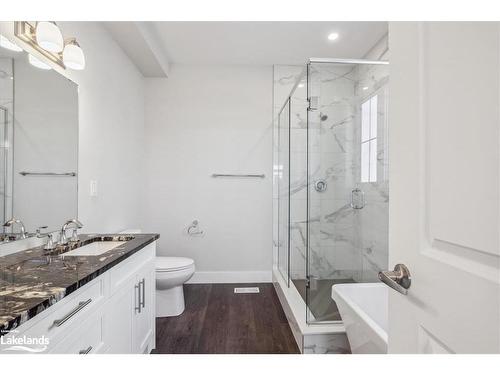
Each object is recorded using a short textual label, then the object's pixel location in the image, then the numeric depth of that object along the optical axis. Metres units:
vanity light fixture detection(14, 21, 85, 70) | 1.36
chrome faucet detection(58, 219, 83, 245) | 1.49
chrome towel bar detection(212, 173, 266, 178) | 3.07
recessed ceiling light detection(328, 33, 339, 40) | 2.50
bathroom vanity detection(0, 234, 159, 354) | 0.73
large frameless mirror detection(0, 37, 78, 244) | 1.25
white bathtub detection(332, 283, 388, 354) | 1.14
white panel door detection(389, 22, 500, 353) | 0.45
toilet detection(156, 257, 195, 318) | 2.16
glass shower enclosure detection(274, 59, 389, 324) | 2.23
